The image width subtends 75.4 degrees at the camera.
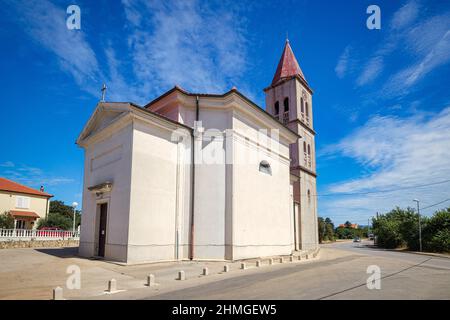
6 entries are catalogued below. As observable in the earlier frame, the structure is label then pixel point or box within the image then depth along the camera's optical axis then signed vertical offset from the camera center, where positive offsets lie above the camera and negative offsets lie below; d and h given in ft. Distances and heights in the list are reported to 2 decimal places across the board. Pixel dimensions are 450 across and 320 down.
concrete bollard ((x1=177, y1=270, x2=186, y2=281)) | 33.03 -7.65
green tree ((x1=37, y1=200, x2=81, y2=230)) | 118.73 -6.16
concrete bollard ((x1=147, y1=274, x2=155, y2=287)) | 29.46 -7.37
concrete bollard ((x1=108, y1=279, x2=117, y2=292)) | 25.99 -6.97
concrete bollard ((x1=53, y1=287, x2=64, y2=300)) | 22.15 -6.56
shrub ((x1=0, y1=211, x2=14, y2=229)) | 102.48 -5.01
